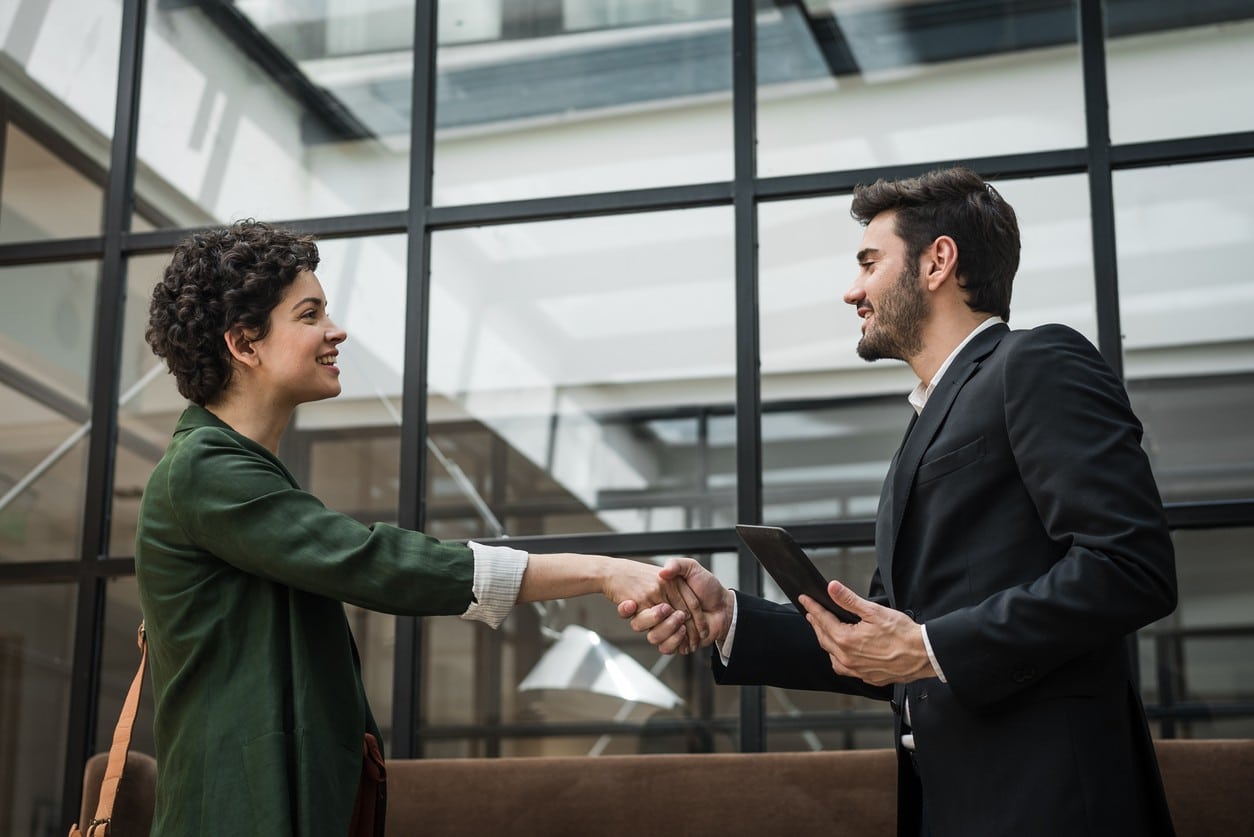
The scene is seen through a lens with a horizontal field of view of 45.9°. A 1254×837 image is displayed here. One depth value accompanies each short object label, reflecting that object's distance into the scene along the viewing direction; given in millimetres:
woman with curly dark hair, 2543
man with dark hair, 2252
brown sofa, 3438
